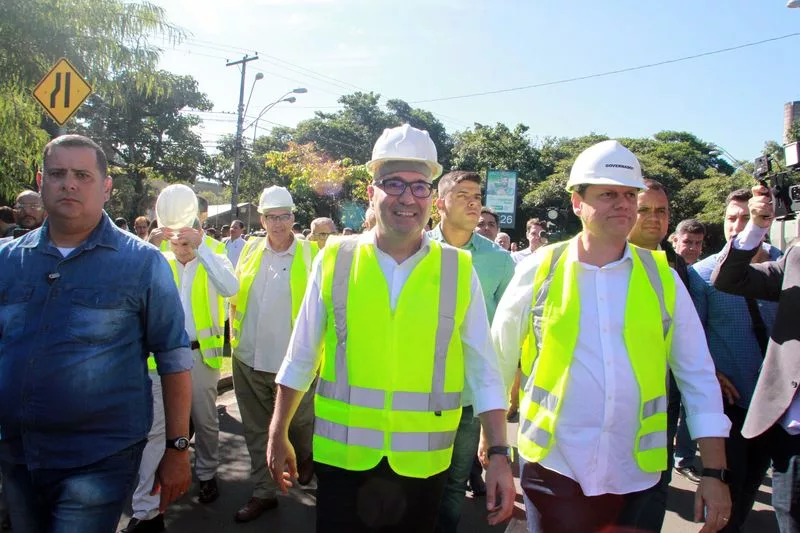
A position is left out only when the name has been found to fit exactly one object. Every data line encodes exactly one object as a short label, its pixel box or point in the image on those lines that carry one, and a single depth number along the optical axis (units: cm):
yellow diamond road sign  721
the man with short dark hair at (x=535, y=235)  1102
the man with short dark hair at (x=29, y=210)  595
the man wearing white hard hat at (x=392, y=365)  246
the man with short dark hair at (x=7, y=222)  646
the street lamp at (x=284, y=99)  2378
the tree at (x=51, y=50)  979
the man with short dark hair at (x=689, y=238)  586
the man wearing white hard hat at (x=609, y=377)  252
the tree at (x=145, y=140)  3581
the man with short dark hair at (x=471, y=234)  411
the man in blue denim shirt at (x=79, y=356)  240
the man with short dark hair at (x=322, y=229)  892
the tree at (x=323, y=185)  3012
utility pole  2564
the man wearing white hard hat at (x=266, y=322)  472
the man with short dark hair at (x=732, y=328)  438
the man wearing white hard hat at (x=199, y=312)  432
